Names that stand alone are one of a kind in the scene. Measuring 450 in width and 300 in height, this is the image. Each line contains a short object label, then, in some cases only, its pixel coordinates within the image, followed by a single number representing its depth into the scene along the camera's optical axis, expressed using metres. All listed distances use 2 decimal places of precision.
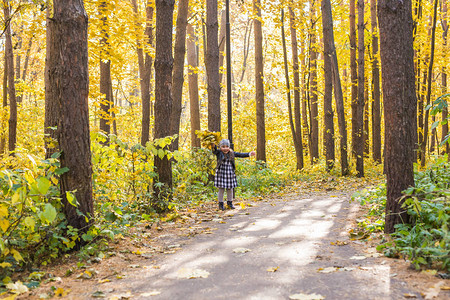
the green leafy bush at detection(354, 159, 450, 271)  3.74
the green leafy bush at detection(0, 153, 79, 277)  3.89
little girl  9.18
